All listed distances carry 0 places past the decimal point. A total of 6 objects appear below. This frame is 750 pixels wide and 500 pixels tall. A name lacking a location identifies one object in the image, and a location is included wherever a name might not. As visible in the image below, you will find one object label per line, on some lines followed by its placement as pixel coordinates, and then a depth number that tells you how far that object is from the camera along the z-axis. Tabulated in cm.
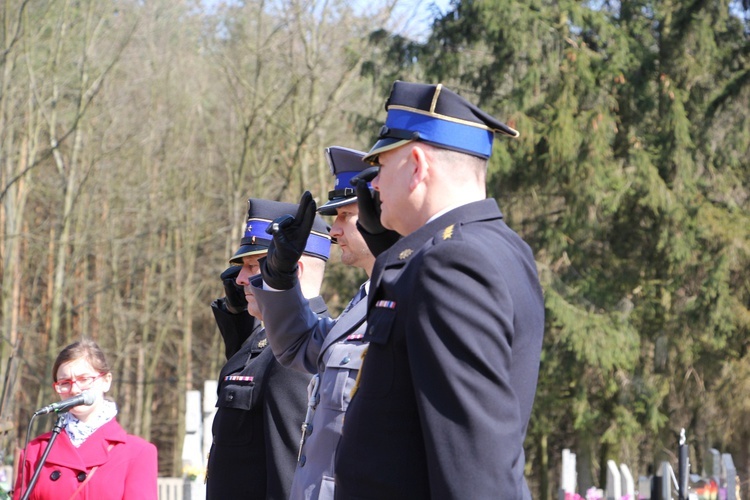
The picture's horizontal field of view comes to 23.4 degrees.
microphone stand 580
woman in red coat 690
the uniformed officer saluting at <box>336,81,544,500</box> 336
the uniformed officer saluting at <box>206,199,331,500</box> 648
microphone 576
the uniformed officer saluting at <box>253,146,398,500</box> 480
